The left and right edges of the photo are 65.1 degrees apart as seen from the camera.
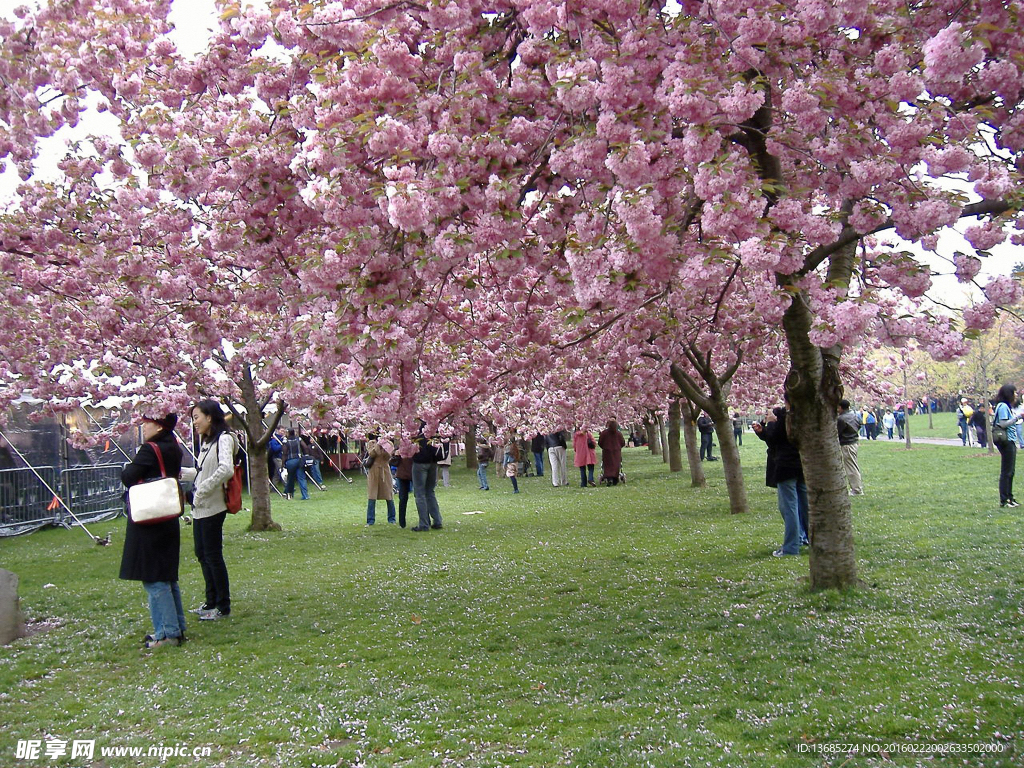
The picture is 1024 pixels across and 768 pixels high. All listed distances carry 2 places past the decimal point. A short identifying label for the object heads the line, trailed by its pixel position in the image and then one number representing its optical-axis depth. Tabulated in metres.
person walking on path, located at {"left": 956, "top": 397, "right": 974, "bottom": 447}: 34.16
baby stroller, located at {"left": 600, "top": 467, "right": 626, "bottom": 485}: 23.72
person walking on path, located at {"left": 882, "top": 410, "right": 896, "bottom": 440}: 48.76
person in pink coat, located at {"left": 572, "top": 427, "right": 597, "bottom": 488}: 23.36
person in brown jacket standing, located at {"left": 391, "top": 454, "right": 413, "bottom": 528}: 15.67
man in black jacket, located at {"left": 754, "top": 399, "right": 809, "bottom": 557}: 9.24
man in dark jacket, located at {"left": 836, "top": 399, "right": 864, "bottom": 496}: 12.79
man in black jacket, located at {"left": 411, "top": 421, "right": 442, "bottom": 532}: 14.34
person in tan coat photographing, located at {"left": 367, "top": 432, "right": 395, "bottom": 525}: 16.25
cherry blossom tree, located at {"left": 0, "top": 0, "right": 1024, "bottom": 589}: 4.71
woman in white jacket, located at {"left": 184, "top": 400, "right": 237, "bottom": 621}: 7.48
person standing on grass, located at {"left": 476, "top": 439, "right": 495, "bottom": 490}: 25.72
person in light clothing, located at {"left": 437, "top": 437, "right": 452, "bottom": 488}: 23.10
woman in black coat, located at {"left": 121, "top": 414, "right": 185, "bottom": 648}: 6.61
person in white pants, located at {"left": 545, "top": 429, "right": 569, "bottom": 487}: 24.28
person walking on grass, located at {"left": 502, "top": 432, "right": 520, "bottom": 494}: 23.89
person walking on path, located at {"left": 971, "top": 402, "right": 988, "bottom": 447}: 31.03
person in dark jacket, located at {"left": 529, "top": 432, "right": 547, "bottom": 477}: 29.82
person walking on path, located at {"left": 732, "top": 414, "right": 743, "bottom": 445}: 43.25
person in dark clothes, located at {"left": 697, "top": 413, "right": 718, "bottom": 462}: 31.55
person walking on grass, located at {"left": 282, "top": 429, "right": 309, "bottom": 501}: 24.56
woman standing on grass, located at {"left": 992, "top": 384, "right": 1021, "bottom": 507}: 12.19
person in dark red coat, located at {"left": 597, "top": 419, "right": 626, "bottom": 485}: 23.30
